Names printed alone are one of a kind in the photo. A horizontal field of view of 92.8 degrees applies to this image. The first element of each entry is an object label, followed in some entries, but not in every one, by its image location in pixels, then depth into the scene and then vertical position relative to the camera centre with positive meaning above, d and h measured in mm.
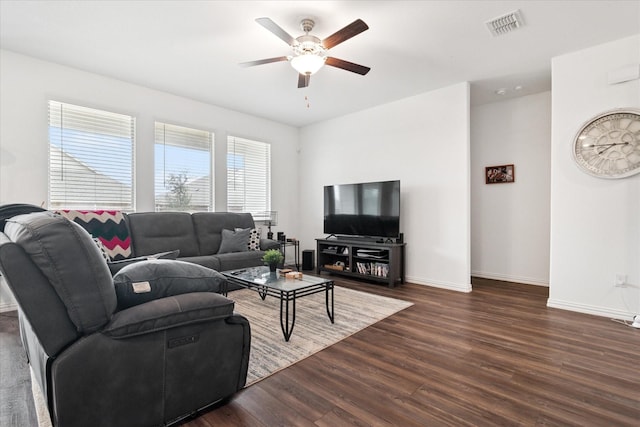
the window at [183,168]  4477 +684
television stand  4438 -730
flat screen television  4559 +62
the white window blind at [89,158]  3650 +692
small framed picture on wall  4684 +616
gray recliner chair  1170 -539
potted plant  3160 -478
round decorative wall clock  2980 +701
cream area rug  2143 -1060
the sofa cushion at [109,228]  3519 -184
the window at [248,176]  5309 +675
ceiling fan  2410 +1423
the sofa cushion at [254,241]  4652 -432
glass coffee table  2545 -648
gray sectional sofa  3912 -349
